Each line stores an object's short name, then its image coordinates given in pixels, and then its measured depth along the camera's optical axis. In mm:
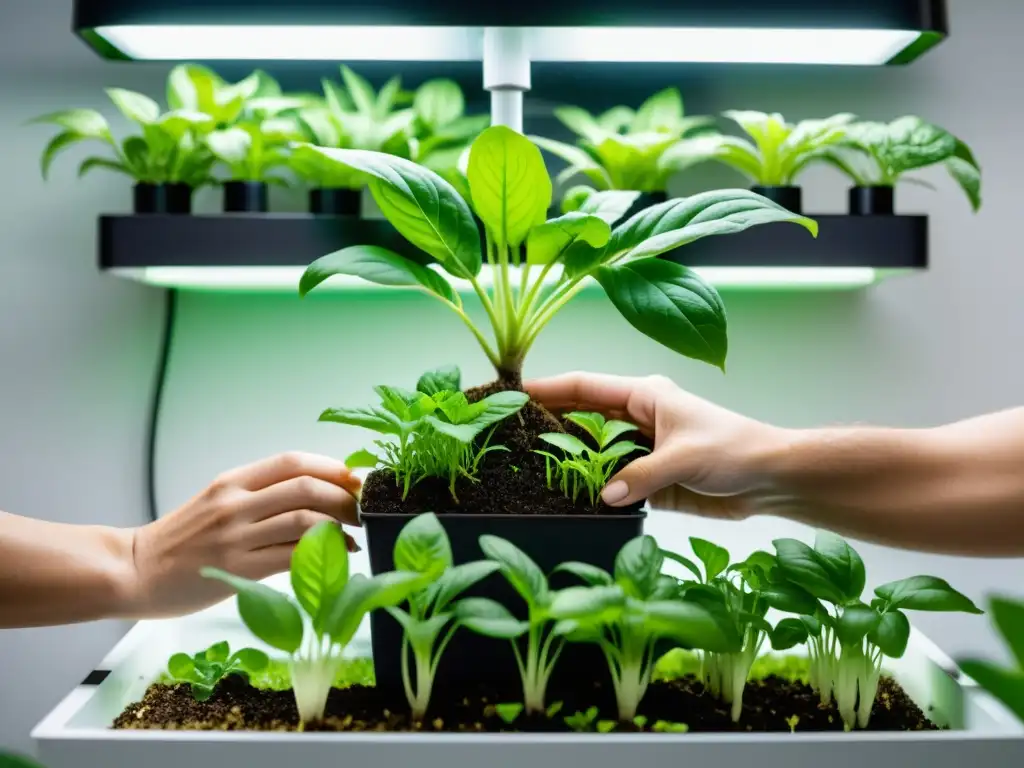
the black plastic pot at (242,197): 1015
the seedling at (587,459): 597
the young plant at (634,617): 514
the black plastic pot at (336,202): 1009
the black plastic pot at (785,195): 1013
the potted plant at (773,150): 988
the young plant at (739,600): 600
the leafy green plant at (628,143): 997
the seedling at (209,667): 646
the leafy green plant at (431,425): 577
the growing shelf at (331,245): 979
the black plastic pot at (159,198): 1010
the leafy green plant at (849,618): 588
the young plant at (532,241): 578
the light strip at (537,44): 765
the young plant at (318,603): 525
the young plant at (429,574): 535
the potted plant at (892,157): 949
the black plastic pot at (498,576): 585
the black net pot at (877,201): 1021
